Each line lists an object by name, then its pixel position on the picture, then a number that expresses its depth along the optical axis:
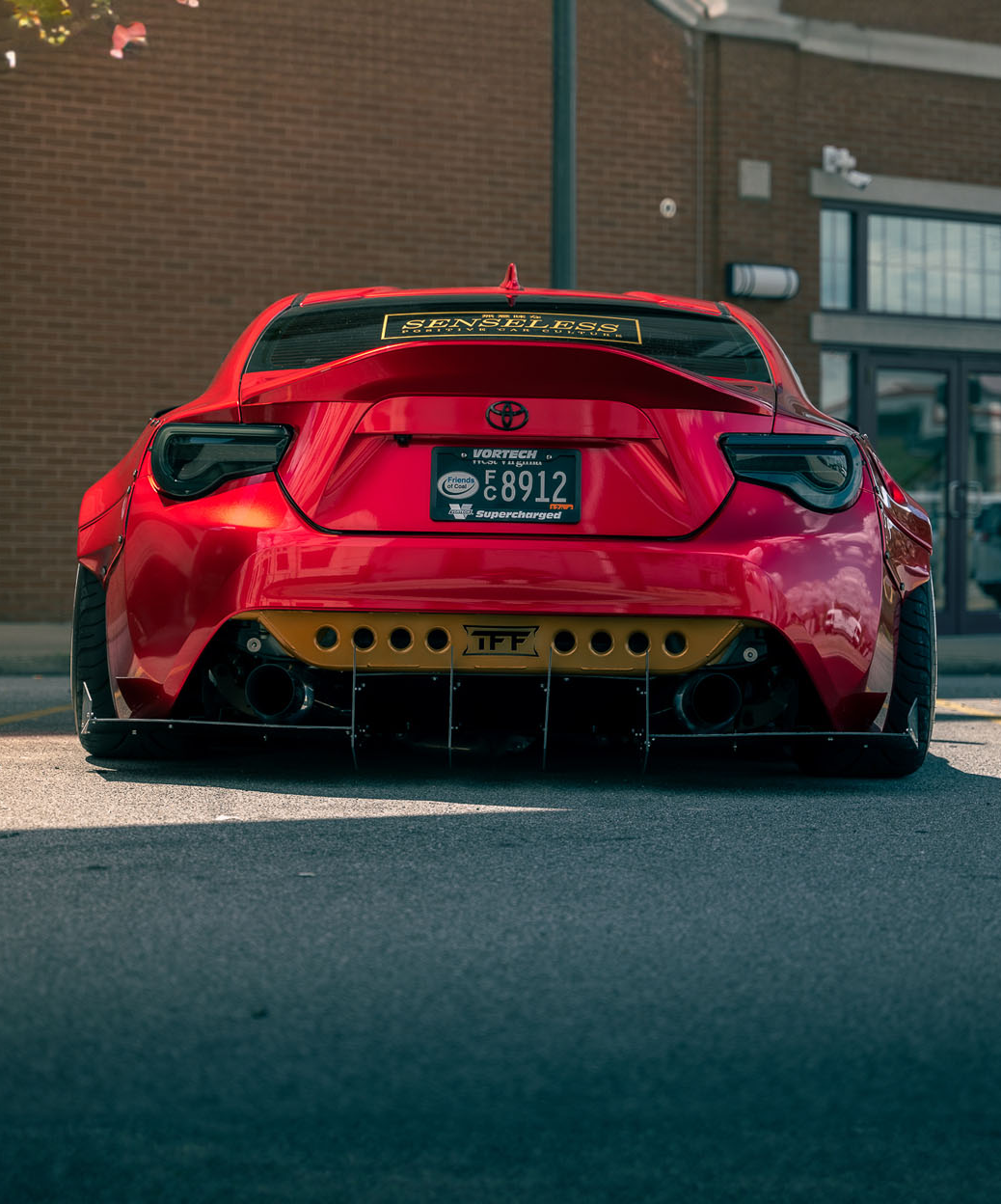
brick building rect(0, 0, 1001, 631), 12.49
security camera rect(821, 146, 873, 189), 14.37
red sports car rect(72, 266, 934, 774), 4.20
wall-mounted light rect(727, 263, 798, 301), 14.07
